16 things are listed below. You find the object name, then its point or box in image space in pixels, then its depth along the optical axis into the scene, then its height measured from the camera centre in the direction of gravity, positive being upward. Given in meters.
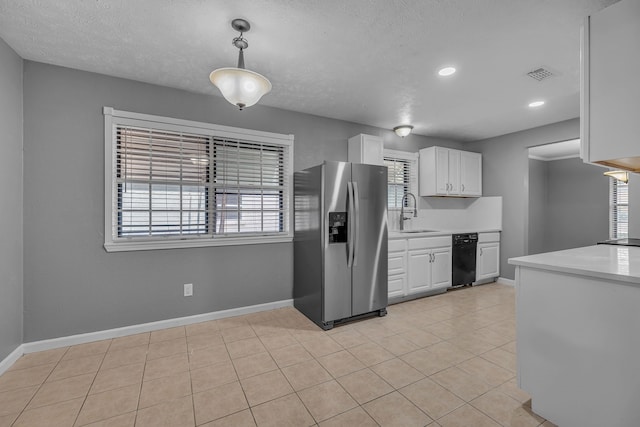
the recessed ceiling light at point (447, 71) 2.51 +1.34
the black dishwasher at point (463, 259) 4.19 -0.66
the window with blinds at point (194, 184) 2.74 +0.34
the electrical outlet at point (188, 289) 3.00 -0.81
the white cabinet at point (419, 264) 3.61 -0.68
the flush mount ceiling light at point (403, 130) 4.14 +1.29
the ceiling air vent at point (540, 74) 2.51 +1.33
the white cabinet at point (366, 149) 3.83 +0.94
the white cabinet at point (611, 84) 1.37 +0.69
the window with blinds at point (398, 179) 4.48 +0.61
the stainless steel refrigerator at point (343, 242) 2.91 -0.29
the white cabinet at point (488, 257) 4.48 -0.67
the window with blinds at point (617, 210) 5.23 +0.13
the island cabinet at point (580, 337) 1.32 -0.64
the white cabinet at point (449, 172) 4.54 +0.74
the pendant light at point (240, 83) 1.79 +0.89
